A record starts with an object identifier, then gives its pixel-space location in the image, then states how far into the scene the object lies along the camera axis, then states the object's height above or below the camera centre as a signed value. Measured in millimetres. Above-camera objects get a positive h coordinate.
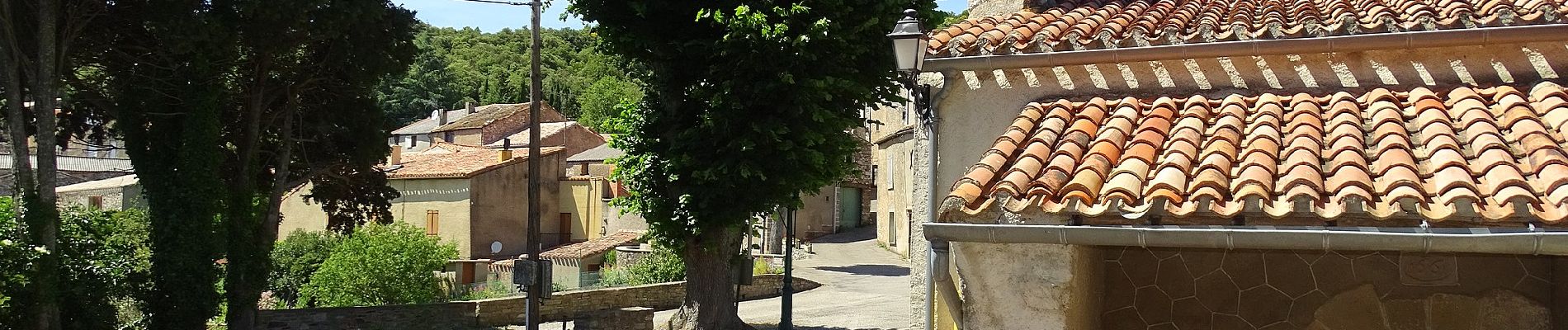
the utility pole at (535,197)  17766 +19
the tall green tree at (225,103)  18719 +1739
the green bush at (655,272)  26953 -1816
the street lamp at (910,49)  6762 +940
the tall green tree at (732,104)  15234 +1402
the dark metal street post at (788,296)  18891 -1672
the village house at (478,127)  54344 +3647
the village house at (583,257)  33750 -1809
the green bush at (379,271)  23125 -1582
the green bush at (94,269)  17542 -1247
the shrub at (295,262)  27344 -1664
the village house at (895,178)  34281 +730
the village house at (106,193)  38750 +126
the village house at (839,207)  41500 -315
